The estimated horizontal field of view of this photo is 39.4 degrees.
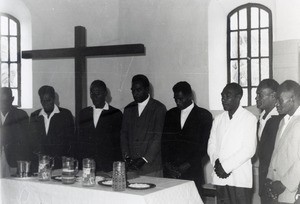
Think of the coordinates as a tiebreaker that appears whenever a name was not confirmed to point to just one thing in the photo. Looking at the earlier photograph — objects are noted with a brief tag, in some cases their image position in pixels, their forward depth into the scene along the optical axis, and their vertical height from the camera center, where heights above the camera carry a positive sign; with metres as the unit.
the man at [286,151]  2.76 -0.32
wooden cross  4.45 +0.57
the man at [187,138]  3.57 -0.29
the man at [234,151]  3.17 -0.36
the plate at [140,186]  2.71 -0.53
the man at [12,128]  3.98 -0.22
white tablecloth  2.62 -0.59
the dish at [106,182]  2.82 -0.53
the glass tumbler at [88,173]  2.83 -0.46
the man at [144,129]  3.76 -0.23
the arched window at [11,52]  5.01 +0.65
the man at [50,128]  3.82 -0.21
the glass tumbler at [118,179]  2.68 -0.48
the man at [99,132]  3.81 -0.25
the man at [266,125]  3.17 -0.17
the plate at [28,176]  3.19 -0.54
